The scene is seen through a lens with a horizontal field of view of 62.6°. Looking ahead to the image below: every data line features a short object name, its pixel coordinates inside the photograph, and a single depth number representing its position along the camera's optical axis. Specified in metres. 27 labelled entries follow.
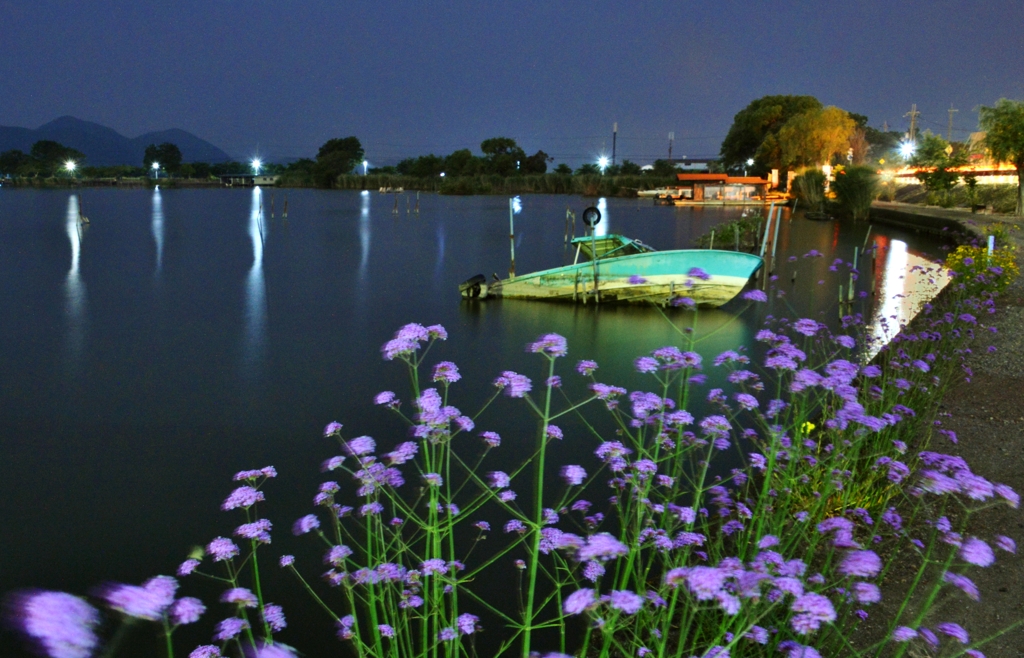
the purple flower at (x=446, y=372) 3.29
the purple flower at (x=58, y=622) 1.46
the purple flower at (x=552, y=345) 3.03
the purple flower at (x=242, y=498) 2.78
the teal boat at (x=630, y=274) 15.48
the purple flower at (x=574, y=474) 2.84
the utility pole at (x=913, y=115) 91.28
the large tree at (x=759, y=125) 82.81
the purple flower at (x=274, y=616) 2.82
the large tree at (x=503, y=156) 141.25
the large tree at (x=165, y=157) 182.75
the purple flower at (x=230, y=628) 2.36
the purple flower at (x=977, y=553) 2.21
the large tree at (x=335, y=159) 153.50
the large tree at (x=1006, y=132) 29.59
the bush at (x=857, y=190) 45.78
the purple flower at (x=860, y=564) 2.15
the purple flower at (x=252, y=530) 2.79
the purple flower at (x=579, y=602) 1.98
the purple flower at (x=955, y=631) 2.23
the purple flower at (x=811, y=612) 2.05
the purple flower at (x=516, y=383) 2.98
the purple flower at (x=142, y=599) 1.72
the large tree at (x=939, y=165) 43.47
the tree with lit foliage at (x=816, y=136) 62.53
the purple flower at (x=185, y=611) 2.21
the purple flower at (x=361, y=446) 2.97
